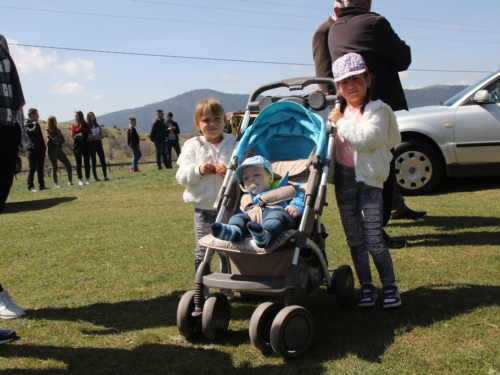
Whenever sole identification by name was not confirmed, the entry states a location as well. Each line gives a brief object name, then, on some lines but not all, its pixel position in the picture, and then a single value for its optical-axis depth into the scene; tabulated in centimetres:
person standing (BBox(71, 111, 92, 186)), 1642
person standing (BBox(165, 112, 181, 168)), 2071
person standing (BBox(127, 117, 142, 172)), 1977
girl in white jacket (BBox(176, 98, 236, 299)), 460
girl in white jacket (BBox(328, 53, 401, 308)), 416
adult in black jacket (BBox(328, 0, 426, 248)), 546
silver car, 934
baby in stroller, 362
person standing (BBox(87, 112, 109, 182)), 1681
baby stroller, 352
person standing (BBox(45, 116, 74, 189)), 1610
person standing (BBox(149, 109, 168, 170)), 1992
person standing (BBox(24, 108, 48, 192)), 1474
